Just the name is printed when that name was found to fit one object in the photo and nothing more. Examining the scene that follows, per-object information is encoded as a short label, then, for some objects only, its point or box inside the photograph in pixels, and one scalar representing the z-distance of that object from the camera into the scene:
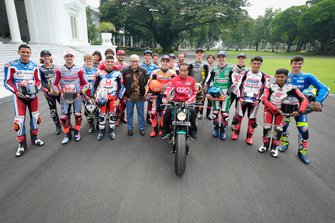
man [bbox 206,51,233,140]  5.18
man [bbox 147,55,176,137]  5.20
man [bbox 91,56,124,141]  4.93
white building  20.27
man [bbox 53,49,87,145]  4.71
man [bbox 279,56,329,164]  4.04
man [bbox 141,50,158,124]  6.34
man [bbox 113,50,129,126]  6.25
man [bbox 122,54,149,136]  5.19
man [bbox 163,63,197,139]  4.18
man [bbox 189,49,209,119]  6.27
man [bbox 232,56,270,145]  4.66
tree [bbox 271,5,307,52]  54.95
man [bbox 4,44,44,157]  4.19
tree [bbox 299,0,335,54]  43.69
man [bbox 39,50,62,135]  5.07
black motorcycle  3.55
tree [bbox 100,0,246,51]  34.81
